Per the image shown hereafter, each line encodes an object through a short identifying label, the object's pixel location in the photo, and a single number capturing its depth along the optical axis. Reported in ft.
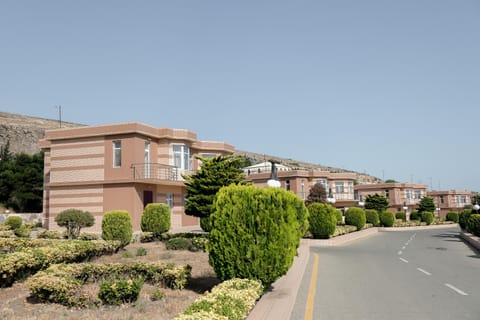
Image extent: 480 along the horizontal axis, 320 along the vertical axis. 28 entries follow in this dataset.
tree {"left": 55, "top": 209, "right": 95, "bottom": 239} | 66.23
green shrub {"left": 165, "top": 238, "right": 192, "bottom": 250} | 58.85
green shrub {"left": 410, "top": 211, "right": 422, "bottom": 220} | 196.46
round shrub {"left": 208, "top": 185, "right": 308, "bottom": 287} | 27.37
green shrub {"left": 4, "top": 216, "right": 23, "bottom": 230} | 92.14
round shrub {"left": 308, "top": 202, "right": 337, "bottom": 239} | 86.89
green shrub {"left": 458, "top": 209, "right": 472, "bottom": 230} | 114.64
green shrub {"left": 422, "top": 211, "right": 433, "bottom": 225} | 185.88
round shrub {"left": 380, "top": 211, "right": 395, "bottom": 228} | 158.81
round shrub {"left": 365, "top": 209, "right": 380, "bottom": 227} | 156.15
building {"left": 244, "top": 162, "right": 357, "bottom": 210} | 176.14
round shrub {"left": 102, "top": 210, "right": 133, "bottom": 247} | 59.62
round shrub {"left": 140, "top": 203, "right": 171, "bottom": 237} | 69.01
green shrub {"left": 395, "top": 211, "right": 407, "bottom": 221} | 202.85
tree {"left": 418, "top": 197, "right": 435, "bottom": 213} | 207.39
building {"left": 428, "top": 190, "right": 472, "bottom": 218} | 282.36
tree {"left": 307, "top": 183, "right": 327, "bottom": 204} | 152.30
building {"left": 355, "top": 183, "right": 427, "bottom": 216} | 239.91
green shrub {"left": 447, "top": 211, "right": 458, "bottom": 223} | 211.41
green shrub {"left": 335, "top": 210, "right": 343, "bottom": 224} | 135.85
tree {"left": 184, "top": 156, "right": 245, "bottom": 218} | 63.00
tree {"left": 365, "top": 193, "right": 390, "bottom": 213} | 185.69
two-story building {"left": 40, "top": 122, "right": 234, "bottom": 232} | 91.81
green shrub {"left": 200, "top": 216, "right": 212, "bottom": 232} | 62.31
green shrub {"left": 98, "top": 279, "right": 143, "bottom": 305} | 26.81
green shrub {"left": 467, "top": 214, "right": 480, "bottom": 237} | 87.35
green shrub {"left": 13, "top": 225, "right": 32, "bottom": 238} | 74.94
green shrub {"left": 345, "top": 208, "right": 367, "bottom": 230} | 122.72
